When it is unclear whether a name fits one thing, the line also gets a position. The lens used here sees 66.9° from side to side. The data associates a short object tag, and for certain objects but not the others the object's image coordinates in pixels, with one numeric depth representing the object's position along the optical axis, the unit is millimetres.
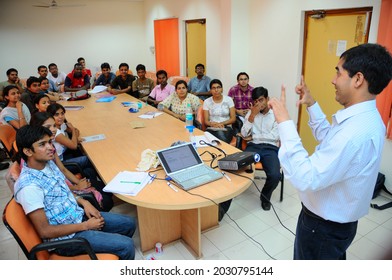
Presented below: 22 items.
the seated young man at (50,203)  1631
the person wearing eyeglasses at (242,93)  4594
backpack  3238
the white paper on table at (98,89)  5738
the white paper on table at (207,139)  2738
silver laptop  2056
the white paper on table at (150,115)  3829
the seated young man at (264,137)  3012
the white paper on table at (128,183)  1988
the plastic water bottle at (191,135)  2826
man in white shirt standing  1135
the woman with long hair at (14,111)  3548
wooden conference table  1905
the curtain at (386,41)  2844
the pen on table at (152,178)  2098
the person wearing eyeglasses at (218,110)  3814
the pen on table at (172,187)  1978
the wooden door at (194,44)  6406
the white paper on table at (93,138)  3030
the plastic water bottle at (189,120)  3184
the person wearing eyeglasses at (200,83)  5668
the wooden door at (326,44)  3391
